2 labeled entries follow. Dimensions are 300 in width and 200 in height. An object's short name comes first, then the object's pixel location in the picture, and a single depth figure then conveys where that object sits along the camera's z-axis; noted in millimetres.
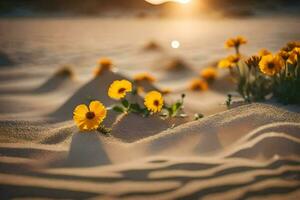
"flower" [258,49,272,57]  3840
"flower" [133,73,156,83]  5293
